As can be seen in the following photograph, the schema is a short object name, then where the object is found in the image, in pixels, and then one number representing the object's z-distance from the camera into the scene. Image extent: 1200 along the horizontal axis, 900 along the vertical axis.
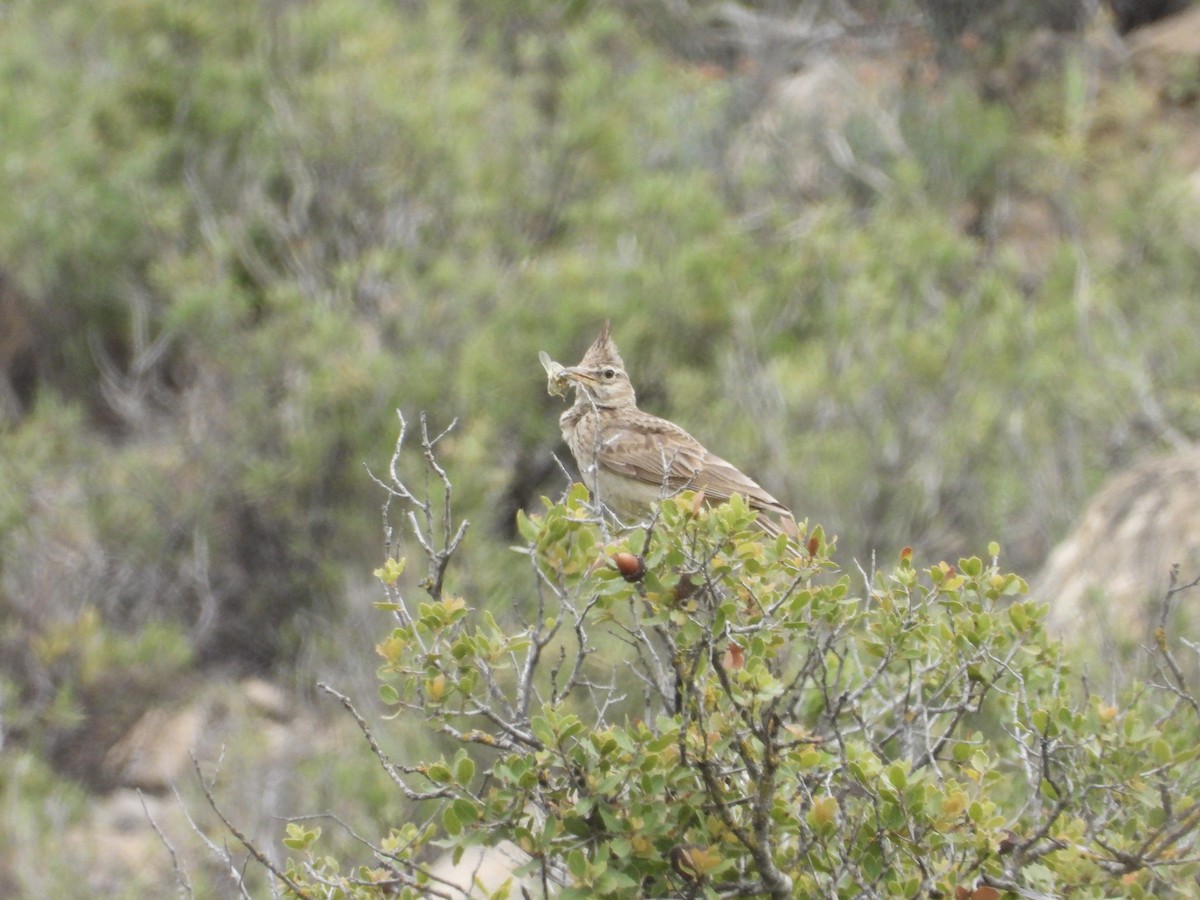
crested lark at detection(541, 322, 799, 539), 11.77
